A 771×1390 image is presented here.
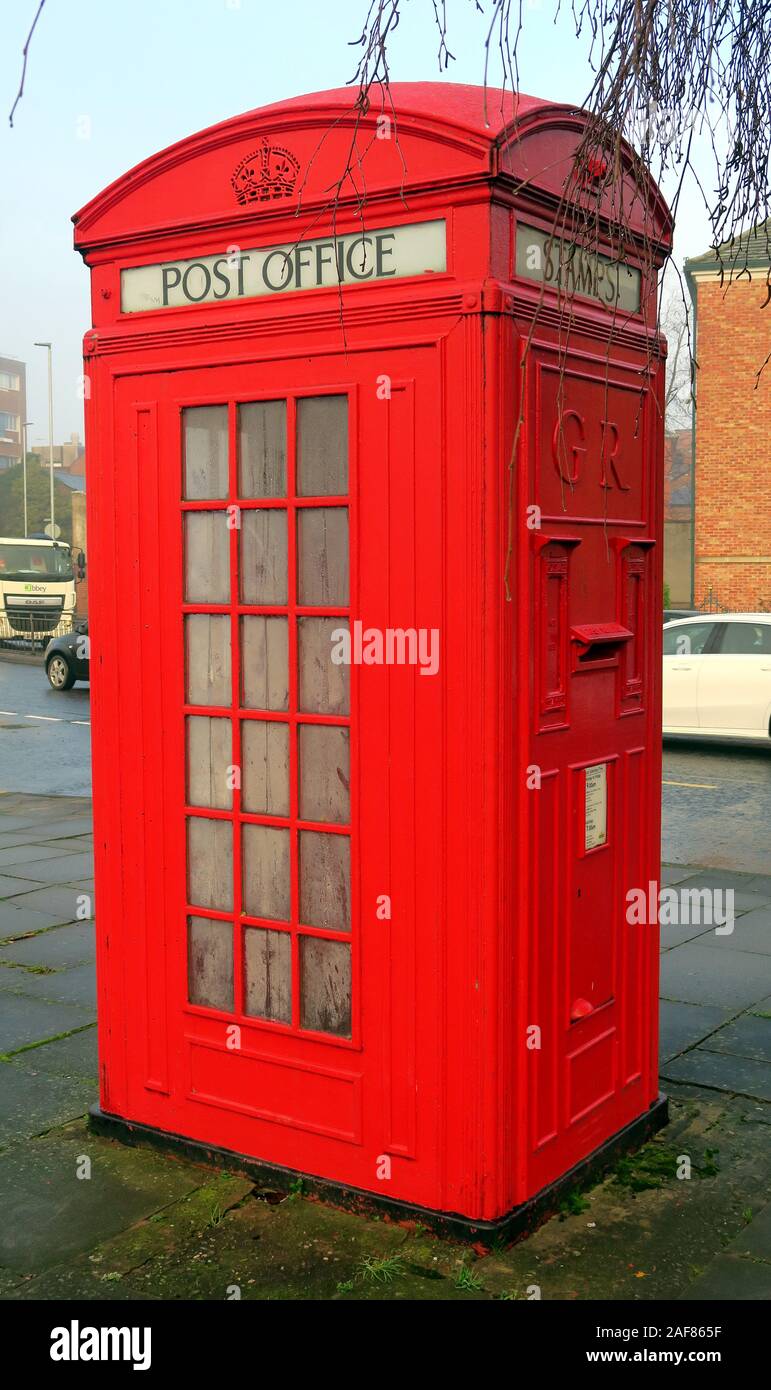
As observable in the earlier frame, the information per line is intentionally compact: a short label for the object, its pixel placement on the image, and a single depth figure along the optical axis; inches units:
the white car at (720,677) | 562.6
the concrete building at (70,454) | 3764.8
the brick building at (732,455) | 1216.2
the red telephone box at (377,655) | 142.6
